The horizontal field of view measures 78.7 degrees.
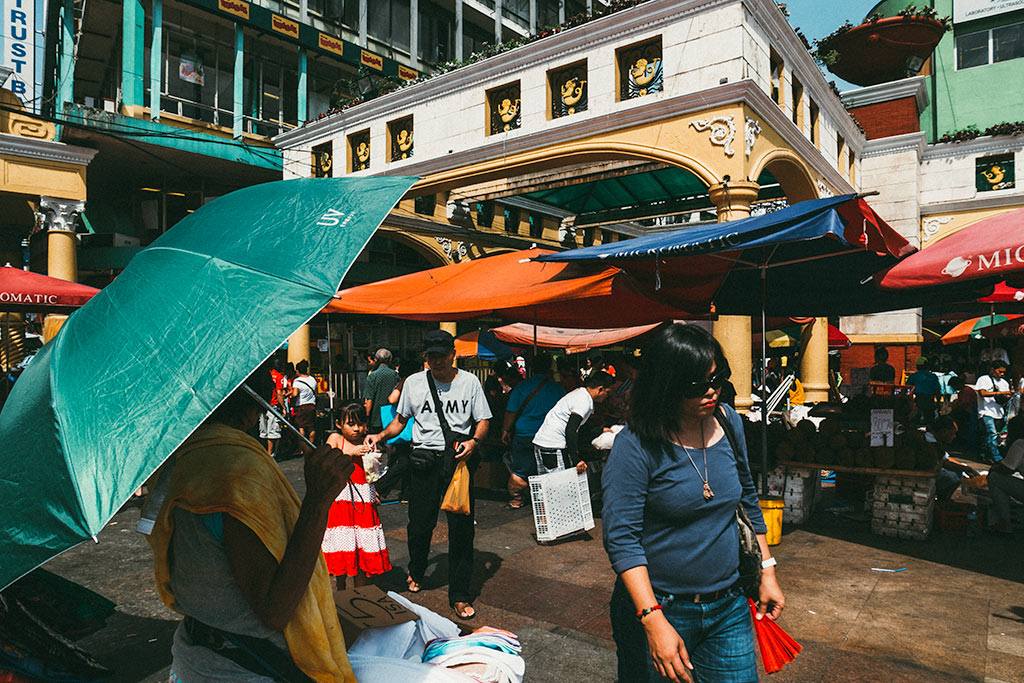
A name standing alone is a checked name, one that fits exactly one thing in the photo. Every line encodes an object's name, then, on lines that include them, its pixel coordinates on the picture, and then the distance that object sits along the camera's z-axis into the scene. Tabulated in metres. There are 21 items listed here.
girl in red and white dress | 4.77
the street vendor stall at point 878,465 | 6.54
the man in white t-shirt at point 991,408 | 11.38
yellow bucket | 6.08
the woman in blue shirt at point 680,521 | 2.27
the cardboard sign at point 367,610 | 2.21
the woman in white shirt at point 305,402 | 11.25
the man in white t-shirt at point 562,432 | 6.91
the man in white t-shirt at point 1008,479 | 6.23
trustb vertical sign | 14.21
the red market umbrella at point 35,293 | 6.88
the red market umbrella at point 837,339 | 16.52
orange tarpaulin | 6.36
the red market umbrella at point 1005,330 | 12.11
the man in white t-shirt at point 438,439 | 4.77
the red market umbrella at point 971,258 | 4.70
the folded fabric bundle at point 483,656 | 2.16
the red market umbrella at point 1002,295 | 7.54
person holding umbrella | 1.68
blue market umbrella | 4.61
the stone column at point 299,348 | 18.28
